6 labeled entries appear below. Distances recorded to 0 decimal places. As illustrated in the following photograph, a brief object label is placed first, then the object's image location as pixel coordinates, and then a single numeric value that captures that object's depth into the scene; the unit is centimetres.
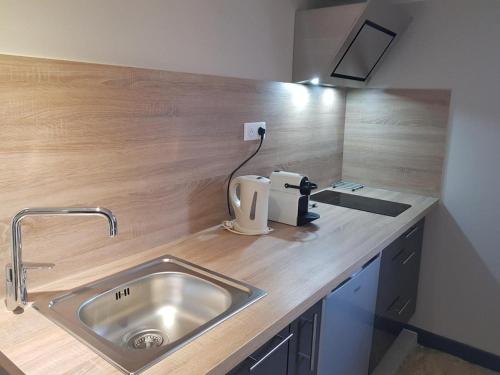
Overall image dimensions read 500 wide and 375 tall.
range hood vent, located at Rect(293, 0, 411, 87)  192
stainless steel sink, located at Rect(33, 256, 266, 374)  114
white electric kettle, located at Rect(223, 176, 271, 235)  173
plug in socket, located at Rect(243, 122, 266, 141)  190
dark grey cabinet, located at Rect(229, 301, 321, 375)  107
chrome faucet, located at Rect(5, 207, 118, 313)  104
